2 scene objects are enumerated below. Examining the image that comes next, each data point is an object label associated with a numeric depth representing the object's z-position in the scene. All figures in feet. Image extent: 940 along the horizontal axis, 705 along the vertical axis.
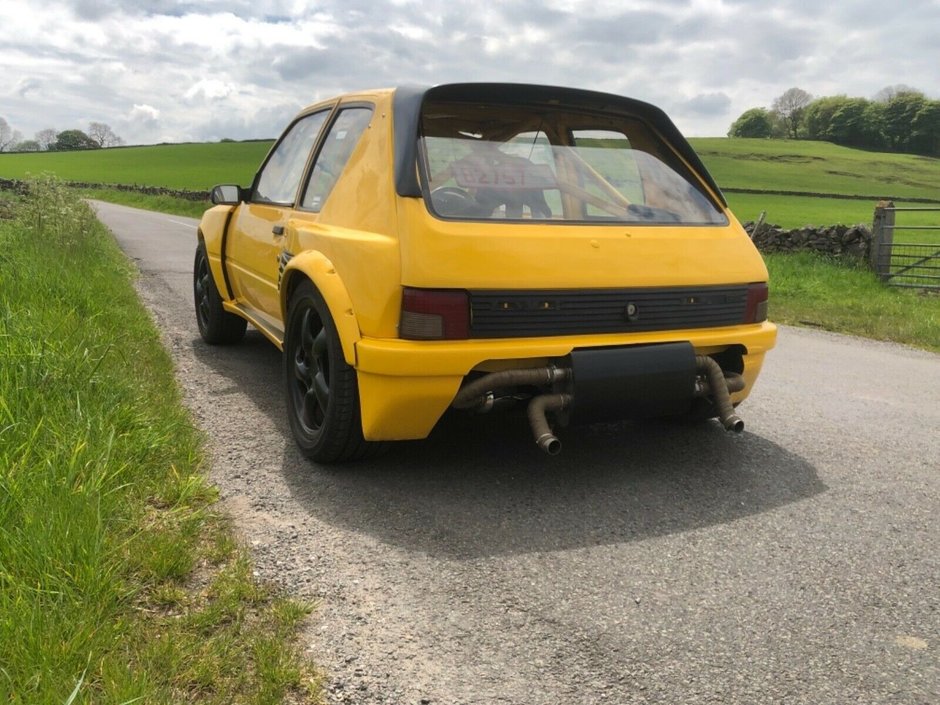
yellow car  9.98
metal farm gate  40.40
